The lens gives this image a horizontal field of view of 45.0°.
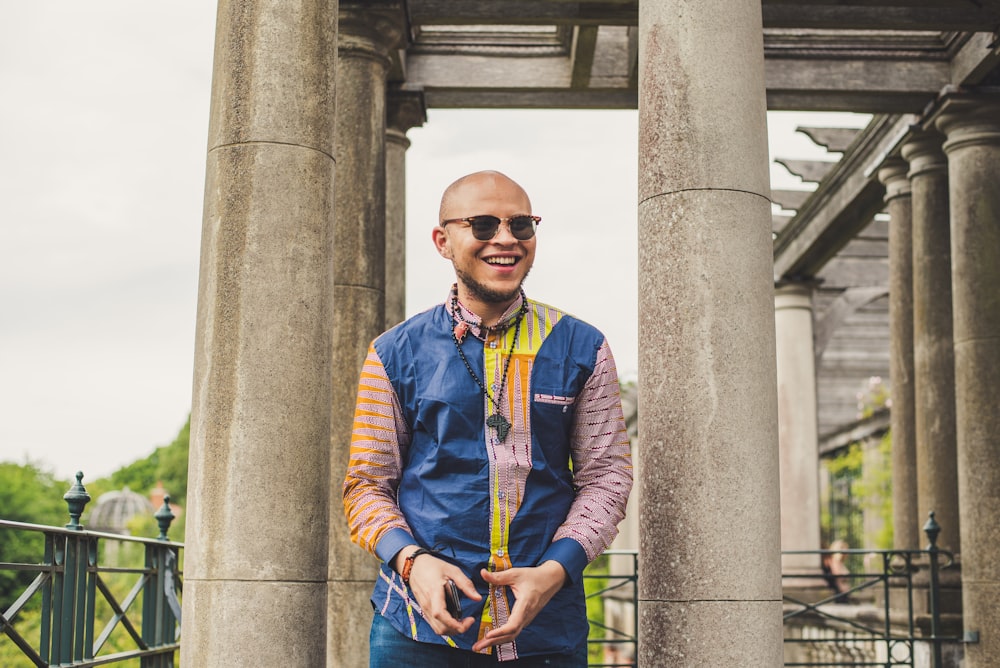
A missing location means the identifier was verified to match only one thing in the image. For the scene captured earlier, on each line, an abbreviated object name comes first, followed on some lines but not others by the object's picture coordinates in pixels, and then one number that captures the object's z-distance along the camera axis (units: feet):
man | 10.68
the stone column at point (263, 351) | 18.53
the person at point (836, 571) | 65.00
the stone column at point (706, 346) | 17.39
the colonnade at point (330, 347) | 17.66
